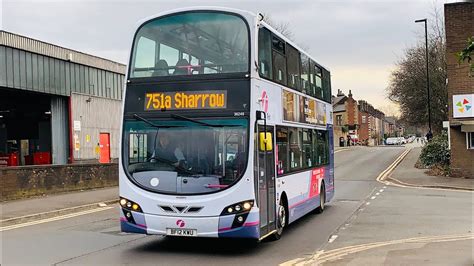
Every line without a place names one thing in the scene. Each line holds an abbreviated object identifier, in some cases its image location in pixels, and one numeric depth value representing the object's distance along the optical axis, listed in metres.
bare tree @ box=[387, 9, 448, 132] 41.33
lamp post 36.55
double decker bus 7.98
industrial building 25.58
